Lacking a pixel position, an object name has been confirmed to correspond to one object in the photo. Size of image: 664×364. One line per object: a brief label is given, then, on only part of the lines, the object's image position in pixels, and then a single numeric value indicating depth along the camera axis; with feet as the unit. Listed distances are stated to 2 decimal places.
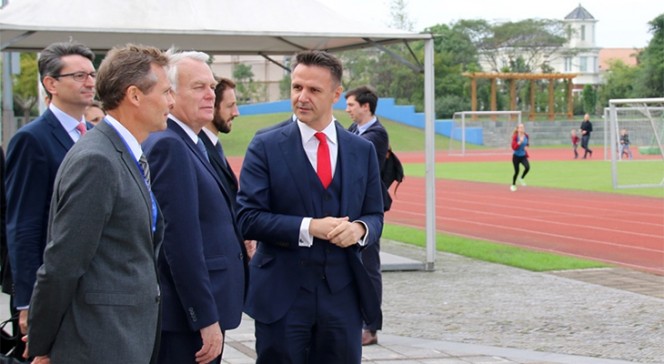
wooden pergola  224.12
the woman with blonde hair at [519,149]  98.02
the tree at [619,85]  252.67
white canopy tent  37.55
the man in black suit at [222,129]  15.80
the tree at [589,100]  255.50
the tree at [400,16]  281.95
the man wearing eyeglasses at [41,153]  15.43
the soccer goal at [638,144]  101.91
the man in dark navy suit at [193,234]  13.75
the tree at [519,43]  302.45
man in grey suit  11.38
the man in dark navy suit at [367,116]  30.09
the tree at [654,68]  222.69
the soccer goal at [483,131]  200.23
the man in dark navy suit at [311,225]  15.46
